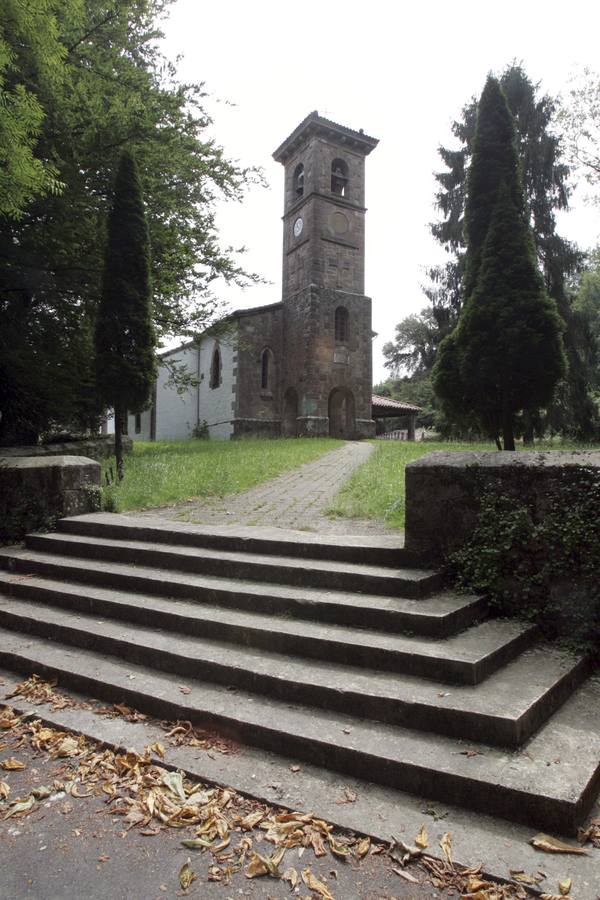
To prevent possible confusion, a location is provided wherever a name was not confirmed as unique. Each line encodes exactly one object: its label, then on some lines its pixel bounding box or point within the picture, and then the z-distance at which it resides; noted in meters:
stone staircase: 2.39
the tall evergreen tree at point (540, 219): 16.75
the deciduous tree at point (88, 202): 8.96
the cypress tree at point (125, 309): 9.12
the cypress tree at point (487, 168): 8.34
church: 24.72
